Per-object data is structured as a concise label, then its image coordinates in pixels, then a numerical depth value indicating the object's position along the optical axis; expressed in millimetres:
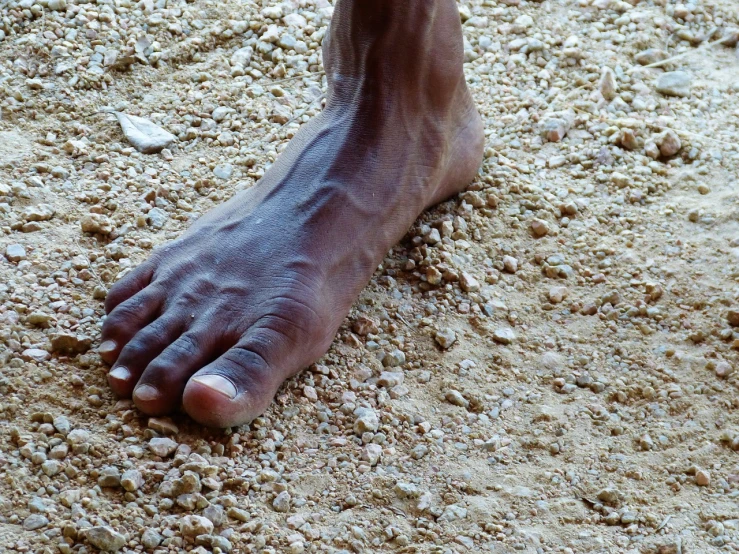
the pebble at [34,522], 960
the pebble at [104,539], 956
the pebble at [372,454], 1009
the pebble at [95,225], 1098
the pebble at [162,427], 1003
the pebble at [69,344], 1034
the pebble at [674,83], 1233
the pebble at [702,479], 1010
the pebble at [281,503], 984
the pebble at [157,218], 1117
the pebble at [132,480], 978
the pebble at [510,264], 1113
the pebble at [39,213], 1099
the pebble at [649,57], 1257
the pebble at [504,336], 1075
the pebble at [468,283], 1095
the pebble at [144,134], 1163
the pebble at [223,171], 1153
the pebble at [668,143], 1183
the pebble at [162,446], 995
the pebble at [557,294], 1100
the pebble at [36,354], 1028
